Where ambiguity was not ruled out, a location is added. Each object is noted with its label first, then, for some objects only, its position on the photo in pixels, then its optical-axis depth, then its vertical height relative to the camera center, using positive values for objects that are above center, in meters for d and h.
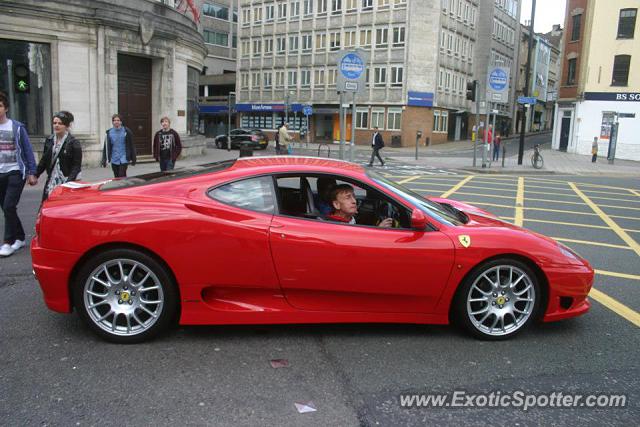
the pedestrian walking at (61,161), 6.48 -0.50
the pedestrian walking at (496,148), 29.08 -0.47
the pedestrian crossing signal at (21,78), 15.43 +1.11
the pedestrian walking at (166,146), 11.62 -0.47
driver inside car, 4.47 -0.58
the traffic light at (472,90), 22.77 +2.03
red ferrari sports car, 3.80 -0.94
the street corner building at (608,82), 34.47 +4.10
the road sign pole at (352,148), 14.61 -0.42
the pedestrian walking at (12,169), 6.14 -0.60
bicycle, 24.39 -0.85
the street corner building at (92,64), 16.83 +1.88
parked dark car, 34.90 -0.70
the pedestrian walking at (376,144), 24.62 -0.47
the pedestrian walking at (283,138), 22.40 -0.37
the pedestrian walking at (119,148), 10.42 -0.51
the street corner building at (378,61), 46.06 +6.83
